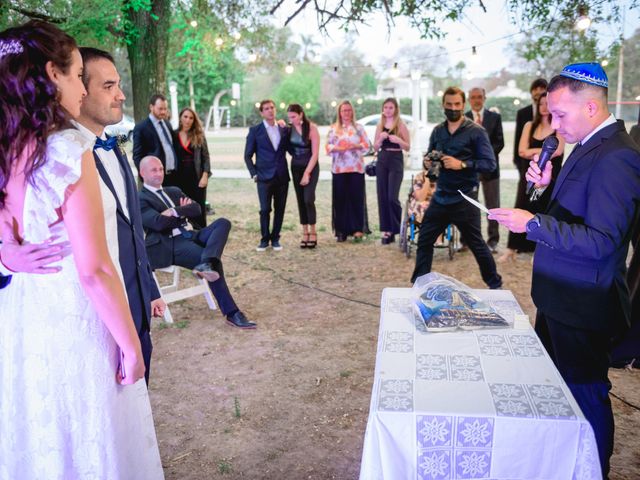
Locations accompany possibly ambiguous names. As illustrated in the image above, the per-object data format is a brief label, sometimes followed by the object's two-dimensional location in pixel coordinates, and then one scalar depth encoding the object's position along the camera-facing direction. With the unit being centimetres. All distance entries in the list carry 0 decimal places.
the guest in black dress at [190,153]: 788
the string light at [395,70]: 1251
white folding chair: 562
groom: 223
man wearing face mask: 560
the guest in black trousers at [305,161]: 829
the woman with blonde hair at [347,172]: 854
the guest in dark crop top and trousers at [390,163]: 823
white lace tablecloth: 193
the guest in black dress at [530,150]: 675
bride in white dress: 178
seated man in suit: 529
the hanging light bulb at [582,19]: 643
